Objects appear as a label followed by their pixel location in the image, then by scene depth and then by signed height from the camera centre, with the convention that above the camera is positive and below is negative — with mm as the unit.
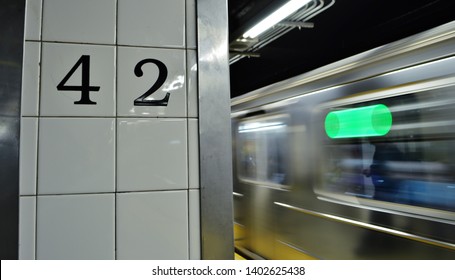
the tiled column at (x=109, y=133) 1211 +114
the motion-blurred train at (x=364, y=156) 2141 +9
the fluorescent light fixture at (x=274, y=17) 2580 +1264
